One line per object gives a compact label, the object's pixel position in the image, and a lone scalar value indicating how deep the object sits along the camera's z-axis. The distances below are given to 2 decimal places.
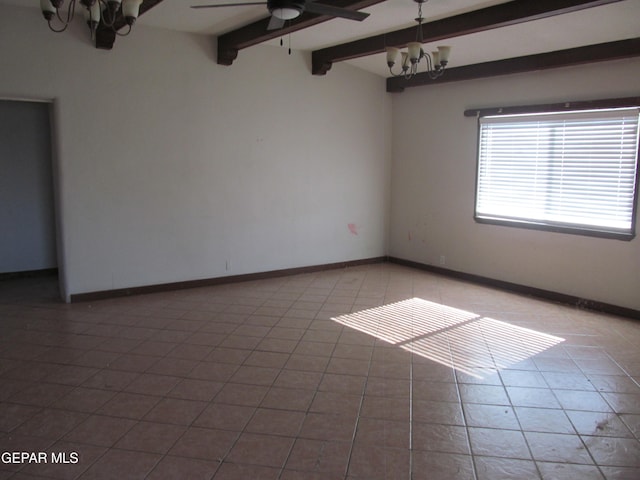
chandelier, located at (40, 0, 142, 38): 2.81
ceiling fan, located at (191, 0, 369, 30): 2.70
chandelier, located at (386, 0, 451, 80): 3.84
